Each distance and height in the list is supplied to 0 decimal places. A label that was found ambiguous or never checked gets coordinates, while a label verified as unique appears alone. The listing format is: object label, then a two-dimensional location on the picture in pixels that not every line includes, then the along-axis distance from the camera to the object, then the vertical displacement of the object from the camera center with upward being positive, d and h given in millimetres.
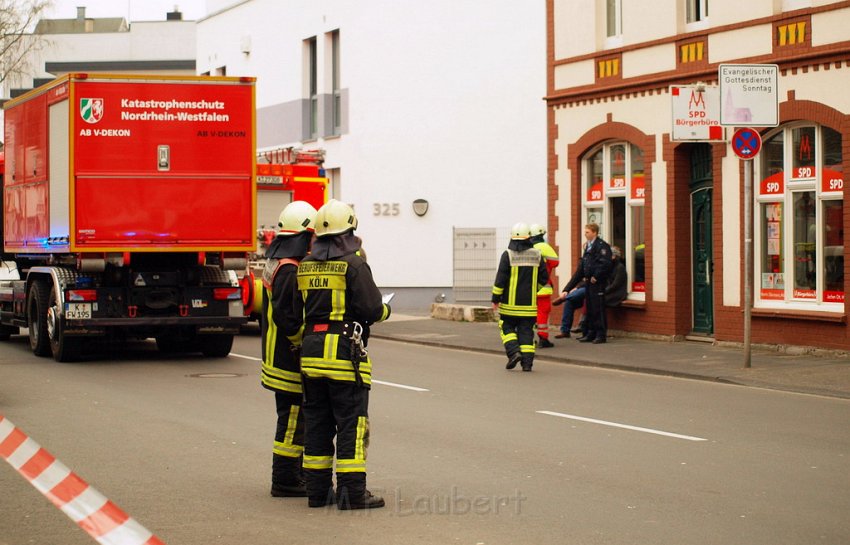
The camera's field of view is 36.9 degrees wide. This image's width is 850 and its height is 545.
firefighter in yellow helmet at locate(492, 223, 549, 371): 15500 -282
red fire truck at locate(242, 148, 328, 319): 21766 +1558
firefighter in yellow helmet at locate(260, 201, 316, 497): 7879 -530
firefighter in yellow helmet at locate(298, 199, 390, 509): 7527 -467
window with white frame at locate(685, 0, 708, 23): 19172 +4016
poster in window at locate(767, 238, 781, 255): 17828 +404
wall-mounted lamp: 29906 +1632
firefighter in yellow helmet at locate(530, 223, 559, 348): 18766 -336
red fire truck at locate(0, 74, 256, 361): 16031 +943
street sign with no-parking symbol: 15492 +1604
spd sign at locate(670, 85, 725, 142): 16922 +2157
